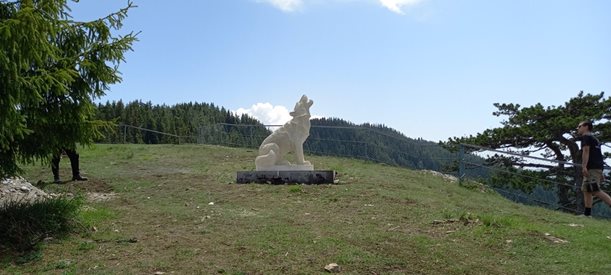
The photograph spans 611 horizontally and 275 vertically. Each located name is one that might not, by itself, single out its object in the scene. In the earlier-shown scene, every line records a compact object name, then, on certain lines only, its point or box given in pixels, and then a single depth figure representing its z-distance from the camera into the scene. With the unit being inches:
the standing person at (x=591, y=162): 359.9
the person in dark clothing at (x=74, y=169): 500.1
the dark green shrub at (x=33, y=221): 250.5
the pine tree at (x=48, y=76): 221.6
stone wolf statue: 500.7
